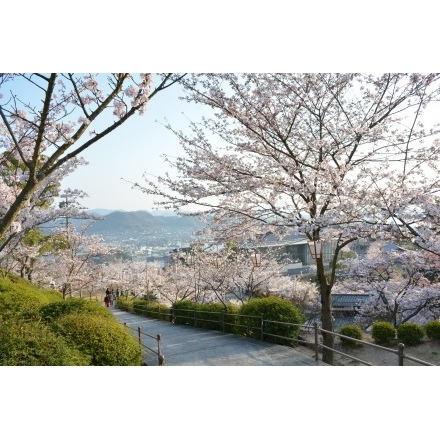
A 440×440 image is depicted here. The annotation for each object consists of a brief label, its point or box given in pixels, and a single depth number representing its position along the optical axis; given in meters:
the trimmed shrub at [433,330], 6.84
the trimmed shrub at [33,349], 2.85
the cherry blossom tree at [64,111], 2.93
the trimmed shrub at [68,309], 4.37
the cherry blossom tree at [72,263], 9.73
